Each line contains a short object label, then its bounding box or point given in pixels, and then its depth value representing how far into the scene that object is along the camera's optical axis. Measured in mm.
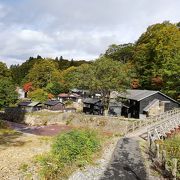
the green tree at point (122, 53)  61849
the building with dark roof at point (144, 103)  30490
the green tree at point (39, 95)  47164
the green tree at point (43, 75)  54407
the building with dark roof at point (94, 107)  35855
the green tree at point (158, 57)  36857
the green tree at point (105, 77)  29353
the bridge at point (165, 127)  17885
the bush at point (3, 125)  29678
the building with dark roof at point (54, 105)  41099
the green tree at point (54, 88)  53084
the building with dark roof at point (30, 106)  40905
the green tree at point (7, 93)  40247
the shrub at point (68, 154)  10592
